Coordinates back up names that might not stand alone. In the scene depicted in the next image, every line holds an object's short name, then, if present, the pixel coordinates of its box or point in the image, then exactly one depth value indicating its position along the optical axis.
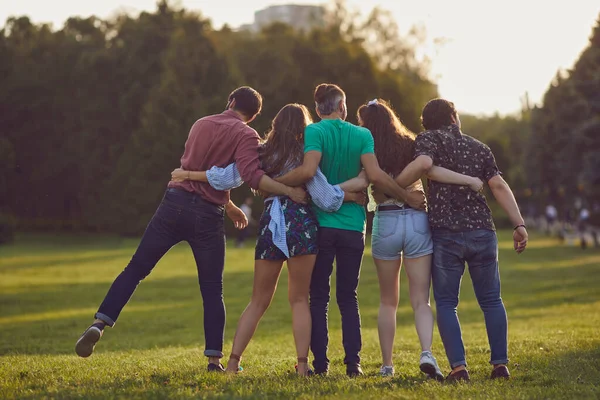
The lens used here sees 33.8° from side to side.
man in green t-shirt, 7.58
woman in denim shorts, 7.70
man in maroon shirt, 7.88
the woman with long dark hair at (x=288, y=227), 7.49
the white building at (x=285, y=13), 118.12
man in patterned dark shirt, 7.53
